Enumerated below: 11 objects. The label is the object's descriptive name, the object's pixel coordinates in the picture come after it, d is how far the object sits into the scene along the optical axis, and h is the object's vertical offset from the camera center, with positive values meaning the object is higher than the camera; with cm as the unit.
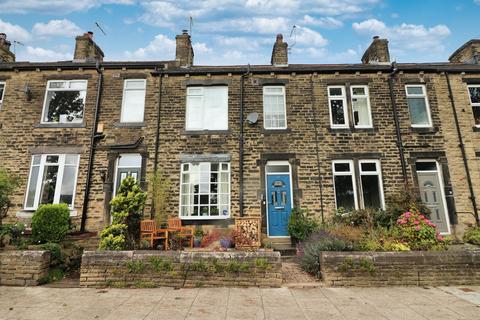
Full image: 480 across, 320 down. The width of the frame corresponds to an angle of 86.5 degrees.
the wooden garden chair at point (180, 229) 815 -64
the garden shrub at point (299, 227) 872 -65
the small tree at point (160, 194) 961 +58
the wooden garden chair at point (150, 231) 785 -68
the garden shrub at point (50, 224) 723 -38
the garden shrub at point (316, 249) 651 -106
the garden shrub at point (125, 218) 665 -24
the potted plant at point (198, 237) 855 -96
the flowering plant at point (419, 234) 677 -73
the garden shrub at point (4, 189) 750 +67
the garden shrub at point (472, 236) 900 -105
